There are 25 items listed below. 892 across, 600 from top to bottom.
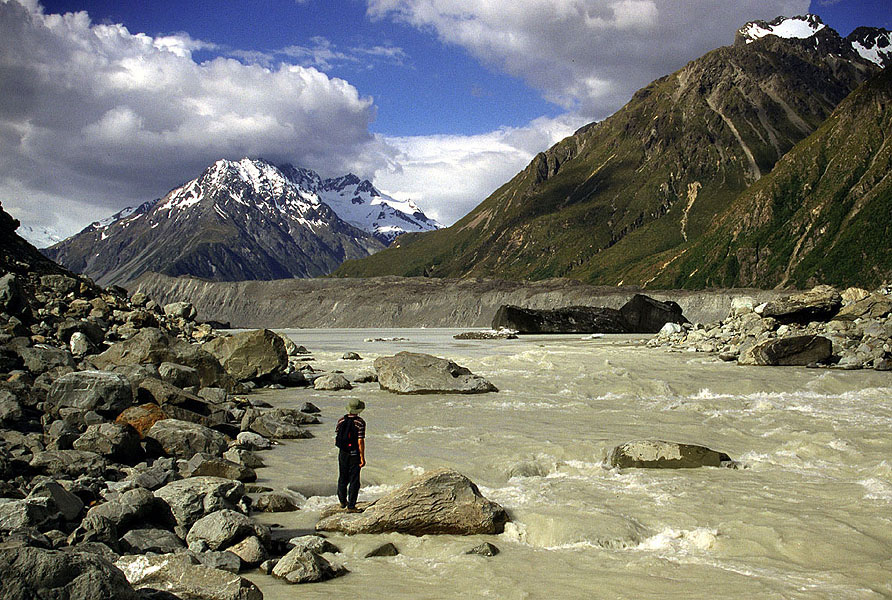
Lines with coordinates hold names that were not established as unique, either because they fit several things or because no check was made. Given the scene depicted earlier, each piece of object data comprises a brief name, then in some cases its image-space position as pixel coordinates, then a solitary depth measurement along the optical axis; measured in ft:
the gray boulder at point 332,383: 92.58
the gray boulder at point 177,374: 68.03
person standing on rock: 34.68
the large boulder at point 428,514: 31.81
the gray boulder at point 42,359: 65.05
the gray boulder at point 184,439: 44.86
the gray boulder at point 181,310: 158.79
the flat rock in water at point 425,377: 86.07
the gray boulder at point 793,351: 108.06
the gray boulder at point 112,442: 40.52
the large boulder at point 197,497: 30.58
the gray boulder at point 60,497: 28.25
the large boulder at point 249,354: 94.94
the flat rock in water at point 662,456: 44.57
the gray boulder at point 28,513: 25.63
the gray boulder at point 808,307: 126.21
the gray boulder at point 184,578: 21.79
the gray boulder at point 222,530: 27.84
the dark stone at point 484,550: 29.12
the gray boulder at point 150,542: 26.68
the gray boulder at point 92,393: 49.80
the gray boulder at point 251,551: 26.78
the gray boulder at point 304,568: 25.41
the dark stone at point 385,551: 29.14
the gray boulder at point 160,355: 75.15
